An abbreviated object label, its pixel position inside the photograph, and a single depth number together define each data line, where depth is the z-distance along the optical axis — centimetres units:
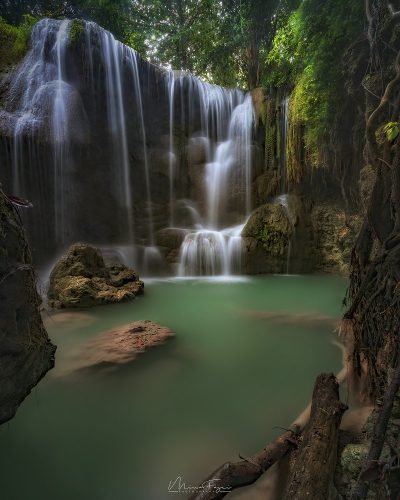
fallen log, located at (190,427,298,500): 164
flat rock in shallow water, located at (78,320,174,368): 352
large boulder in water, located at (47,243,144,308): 593
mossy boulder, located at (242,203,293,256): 941
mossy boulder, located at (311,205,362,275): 905
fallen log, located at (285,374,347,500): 145
